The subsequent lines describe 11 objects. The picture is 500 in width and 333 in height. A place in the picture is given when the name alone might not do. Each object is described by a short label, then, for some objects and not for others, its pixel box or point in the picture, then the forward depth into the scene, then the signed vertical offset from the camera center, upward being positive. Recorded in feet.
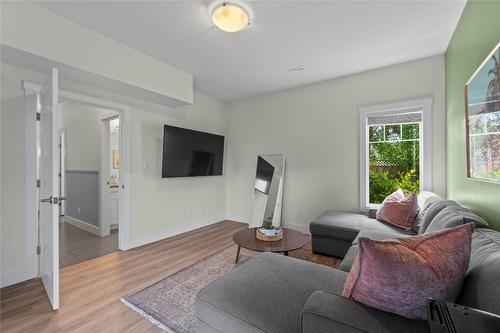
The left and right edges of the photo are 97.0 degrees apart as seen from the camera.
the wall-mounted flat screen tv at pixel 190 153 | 11.05 +0.80
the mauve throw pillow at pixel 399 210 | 7.99 -1.63
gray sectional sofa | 2.70 -2.21
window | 9.55 +0.81
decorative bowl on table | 7.73 -2.37
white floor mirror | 12.87 -1.35
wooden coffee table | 7.00 -2.56
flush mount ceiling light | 6.17 +4.38
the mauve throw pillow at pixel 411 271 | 2.65 -1.29
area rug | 5.48 -3.77
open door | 5.80 -0.55
